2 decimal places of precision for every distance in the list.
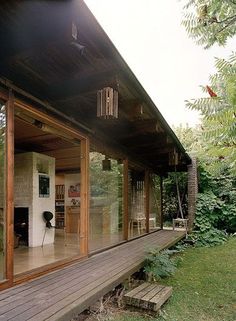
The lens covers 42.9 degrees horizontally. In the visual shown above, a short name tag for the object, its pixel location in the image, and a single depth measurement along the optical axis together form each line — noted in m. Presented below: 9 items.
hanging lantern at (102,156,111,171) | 6.25
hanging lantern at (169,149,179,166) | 8.69
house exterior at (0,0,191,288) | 2.80
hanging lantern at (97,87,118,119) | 3.62
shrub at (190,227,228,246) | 9.56
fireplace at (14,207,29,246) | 6.75
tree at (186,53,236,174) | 2.05
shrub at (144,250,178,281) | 5.15
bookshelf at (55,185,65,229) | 9.79
